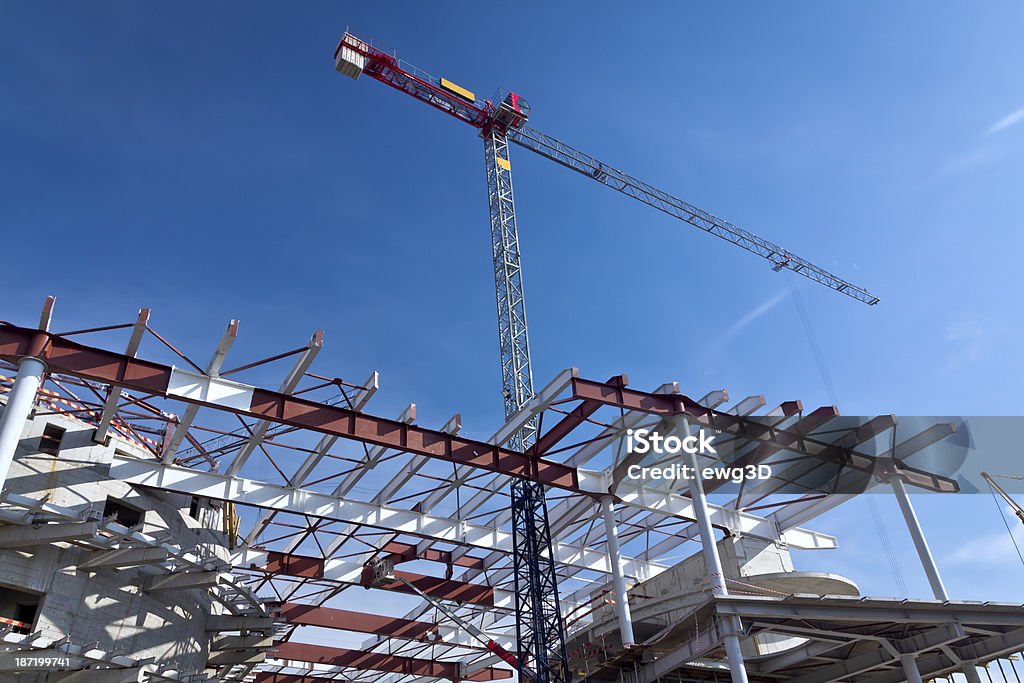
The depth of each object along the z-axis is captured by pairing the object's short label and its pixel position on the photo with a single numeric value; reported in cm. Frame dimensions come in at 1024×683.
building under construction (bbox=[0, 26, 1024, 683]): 2130
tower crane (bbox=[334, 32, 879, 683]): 3012
